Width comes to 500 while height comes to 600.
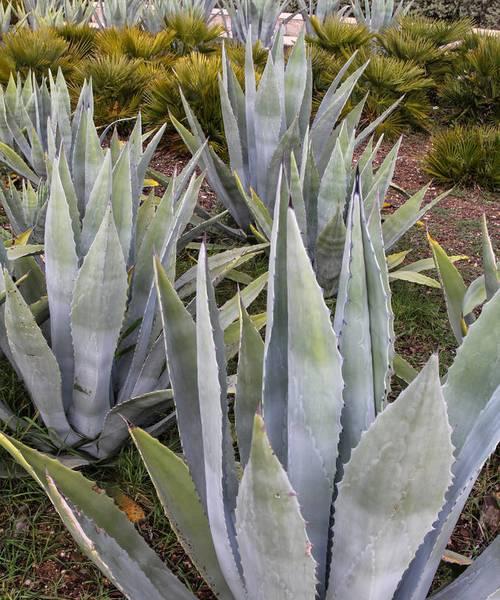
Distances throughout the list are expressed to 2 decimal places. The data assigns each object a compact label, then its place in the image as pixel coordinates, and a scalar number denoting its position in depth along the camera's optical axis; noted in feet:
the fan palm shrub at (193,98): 13.44
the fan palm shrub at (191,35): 19.69
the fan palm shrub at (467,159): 13.08
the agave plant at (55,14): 19.66
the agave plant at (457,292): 6.07
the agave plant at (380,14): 22.38
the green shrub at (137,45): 17.03
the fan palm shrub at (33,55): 15.40
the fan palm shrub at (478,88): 16.58
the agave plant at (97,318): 4.94
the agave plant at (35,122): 8.75
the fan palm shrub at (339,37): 18.71
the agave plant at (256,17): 20.35
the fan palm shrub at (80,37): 18.74
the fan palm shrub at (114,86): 14.08
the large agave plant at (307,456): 2.84
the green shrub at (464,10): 35.12
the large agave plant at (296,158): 8.08
